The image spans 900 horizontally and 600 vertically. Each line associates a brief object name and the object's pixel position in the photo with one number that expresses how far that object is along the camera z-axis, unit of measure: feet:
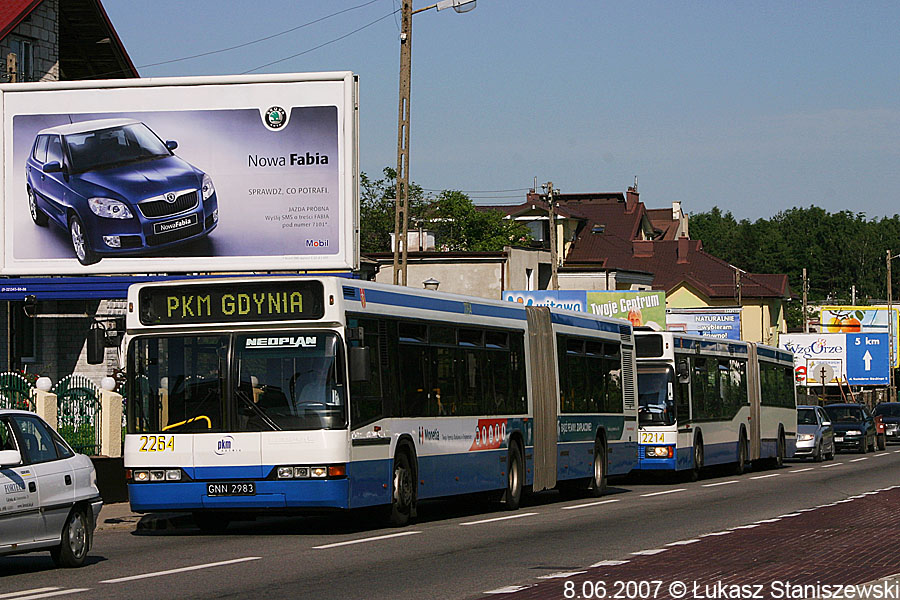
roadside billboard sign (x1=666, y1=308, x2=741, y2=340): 252.42
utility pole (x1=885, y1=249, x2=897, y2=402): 324.41
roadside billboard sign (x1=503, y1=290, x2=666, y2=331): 191.11
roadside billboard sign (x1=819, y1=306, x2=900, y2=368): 349.61
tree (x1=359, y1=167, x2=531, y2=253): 298.97
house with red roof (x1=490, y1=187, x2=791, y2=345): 309.22
